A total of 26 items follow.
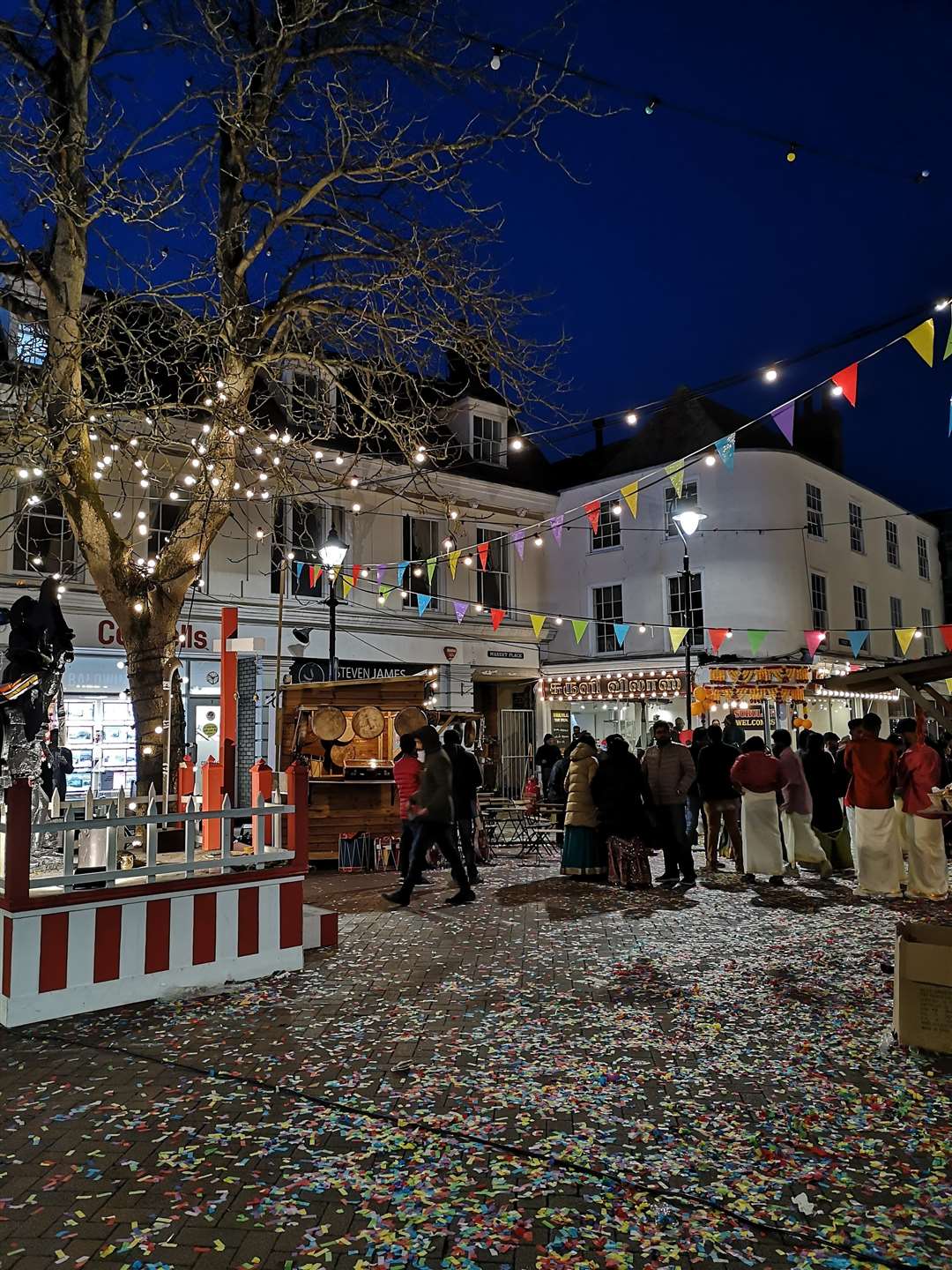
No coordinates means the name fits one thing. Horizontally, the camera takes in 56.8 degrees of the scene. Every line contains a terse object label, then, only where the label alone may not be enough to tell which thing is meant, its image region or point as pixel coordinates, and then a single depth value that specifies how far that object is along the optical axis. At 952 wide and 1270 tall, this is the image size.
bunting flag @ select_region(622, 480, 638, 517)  13.95
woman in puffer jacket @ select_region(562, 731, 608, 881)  10.80
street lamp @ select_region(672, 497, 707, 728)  15.04
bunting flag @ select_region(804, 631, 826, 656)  20.84
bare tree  8.80
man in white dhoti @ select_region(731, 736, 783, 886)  10.80
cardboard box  4.84
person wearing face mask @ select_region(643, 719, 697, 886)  10.62
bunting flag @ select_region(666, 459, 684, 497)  12.88
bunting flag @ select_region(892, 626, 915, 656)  19.94
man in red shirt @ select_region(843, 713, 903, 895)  9.56
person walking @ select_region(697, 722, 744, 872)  11.92
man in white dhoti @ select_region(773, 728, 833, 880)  11.29
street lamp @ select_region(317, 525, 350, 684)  13.59
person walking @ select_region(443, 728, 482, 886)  11.02
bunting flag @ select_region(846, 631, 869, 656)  23.23
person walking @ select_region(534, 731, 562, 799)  16.45
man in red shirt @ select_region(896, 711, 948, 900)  9.23
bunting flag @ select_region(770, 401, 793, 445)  10.30
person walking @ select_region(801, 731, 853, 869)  11.62
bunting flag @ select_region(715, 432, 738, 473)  10.84
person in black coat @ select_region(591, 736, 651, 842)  10.36
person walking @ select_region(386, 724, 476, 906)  9.32
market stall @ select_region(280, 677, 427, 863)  12.98
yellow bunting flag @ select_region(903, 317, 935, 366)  8.22
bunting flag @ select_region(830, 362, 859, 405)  9.11
